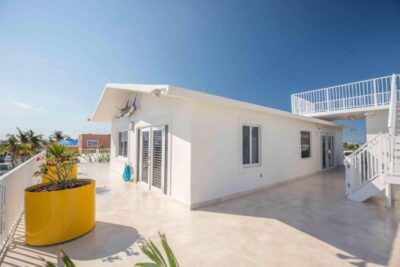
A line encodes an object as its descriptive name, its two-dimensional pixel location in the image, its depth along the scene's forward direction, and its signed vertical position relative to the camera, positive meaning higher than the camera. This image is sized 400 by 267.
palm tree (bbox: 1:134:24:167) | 18.92 -0.70
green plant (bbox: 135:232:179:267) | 1.05 -0.69
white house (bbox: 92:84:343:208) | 4.80 -0.01
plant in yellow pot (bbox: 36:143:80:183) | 3.54 -0.28
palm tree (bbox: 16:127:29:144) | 20.62 +0.54
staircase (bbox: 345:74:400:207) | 4.85 -0.70
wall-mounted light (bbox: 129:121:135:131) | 7.78 +0.70
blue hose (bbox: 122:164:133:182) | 7.59 -1.31
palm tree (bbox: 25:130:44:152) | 21.09 +0.20
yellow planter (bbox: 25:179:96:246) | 2.90 -1.24
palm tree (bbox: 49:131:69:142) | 27.87 +1.24
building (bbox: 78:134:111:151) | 30.52 +0.31
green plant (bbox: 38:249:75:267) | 0.86 -0.58
